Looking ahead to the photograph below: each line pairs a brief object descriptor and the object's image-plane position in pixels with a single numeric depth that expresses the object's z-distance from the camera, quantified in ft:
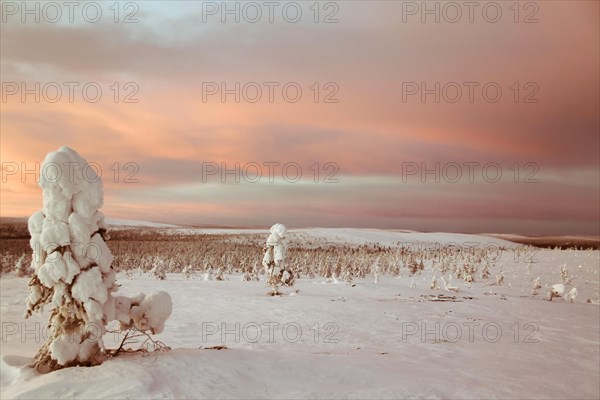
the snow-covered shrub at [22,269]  93.11
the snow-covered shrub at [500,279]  94.44
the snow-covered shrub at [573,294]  76.54
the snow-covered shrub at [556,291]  76.38
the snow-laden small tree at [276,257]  78.55
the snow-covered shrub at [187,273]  101.05
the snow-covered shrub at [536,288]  81.41
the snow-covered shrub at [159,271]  93.72
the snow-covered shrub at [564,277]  97.72
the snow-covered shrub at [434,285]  86.30
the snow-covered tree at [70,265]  26.99
